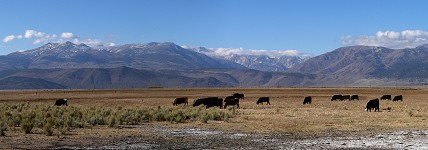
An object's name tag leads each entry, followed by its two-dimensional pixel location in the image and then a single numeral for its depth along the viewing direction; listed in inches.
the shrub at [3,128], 967.0
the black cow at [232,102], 1922.9
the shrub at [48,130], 979.4
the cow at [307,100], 2237.8
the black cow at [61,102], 2161.4
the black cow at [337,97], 2608.8
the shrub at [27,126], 1018.7
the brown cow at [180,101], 2179.1
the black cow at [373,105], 1697.0
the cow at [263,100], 2217.0
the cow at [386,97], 2684.3
